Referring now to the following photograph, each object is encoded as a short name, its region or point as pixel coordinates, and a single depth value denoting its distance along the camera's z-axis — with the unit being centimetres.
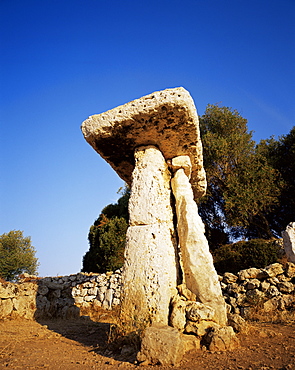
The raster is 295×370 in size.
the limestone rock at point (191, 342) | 325
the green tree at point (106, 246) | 1242
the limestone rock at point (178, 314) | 358
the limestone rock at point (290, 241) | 731
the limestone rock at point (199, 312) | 359
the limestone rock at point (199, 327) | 346
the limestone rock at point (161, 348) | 288
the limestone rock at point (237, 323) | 387
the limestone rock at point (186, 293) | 402
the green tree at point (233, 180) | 1454
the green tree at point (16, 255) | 2033
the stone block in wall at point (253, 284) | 692
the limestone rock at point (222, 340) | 318
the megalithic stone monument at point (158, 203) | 384
